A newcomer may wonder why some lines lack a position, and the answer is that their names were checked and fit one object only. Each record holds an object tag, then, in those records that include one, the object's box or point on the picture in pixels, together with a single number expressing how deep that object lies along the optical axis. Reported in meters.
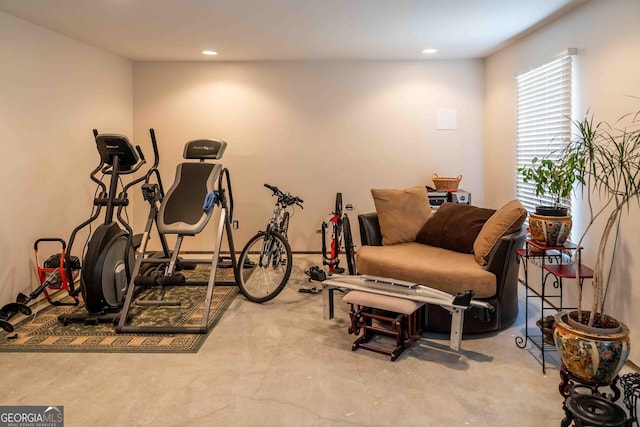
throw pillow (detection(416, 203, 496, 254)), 3.56
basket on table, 5.17
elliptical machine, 3.38
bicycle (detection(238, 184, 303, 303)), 3.92
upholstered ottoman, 2.86
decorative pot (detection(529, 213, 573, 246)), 2.69
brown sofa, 3.04
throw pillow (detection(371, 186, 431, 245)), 3.87
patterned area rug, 2.98
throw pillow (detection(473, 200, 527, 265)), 3.11
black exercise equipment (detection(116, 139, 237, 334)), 3.33
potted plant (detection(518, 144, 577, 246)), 2.59
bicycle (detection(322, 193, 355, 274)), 4.27
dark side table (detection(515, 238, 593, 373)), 2.64
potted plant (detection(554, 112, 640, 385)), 2.16
